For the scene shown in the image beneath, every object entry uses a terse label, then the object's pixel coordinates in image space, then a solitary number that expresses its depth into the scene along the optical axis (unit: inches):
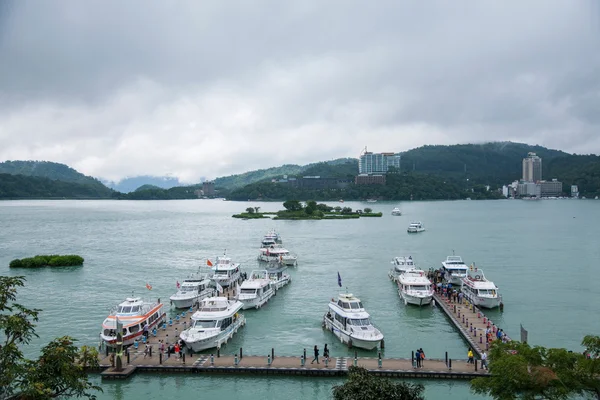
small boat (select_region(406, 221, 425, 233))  4970.5
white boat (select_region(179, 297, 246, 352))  1370.6
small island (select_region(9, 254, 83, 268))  2950.3
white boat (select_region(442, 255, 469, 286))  2289.6
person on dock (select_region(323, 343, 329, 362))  1267.2
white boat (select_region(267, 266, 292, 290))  2250.2
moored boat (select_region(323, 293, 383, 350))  1385.3
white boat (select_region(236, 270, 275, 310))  1886.1
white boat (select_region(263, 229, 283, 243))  3691.7
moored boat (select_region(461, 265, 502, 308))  1862.7
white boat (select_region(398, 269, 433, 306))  1866.8
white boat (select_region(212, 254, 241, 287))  2225.4
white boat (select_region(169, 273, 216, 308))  1899.6
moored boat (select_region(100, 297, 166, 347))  1407.5
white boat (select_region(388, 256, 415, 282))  2389.0
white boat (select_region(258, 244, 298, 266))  2938.0
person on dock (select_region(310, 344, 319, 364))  1256.2
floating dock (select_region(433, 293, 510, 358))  1382.9
